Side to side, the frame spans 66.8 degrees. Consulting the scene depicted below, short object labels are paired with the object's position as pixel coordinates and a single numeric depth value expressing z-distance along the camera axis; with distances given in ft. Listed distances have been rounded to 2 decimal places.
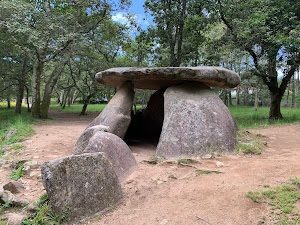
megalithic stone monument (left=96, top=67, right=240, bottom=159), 15.16
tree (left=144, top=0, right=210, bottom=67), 34.60
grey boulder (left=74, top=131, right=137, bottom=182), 12.09
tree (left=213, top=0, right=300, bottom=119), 27.35
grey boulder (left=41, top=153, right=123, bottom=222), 8.54
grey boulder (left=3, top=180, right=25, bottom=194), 10.56
